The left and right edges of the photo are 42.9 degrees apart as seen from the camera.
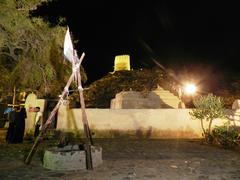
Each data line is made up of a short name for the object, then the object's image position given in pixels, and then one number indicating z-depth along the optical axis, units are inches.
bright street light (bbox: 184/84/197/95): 776.6
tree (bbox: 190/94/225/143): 552.1
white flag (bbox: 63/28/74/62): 321.7
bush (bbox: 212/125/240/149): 512.7
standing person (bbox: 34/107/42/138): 579.7
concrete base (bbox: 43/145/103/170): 303.4
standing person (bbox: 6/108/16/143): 532.9
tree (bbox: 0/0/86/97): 502.3
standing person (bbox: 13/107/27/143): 528.1
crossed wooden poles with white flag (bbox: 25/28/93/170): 302.0
